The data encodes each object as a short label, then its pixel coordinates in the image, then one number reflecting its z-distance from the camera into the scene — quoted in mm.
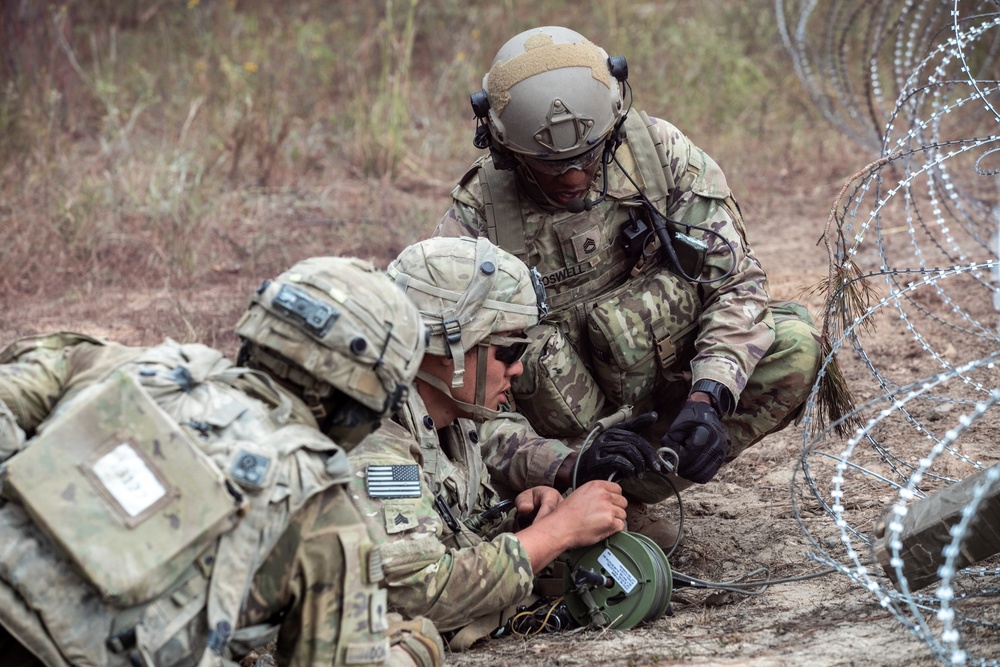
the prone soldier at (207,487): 4434
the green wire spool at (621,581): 6801
